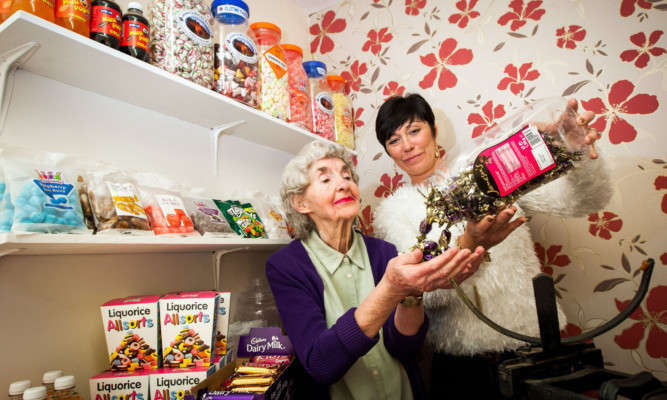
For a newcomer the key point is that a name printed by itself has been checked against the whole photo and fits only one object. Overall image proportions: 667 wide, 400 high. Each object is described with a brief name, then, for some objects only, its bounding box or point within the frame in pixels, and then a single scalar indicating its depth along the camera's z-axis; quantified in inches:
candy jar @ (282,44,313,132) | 63.2
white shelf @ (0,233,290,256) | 27.7
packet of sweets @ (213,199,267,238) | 49.6
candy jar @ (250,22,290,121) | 57.6
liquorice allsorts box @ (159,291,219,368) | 37.4
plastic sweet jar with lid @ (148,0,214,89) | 43.4
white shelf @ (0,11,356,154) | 32.2
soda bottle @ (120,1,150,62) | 38.9
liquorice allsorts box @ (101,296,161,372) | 36.1
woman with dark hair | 41.6
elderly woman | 32.7
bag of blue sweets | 28.4
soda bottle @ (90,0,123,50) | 36.5
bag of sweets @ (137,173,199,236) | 39.6
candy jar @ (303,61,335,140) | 70.1
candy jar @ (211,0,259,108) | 50.1
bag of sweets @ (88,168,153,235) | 34.2
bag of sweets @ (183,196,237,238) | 44.6
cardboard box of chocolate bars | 36.5
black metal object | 20.8
